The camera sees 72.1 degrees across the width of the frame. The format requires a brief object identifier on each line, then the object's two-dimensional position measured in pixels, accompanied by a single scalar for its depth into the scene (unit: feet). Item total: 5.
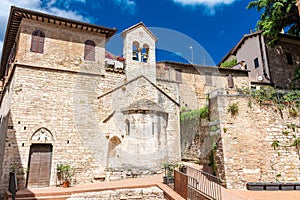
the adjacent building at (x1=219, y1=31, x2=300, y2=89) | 66.85
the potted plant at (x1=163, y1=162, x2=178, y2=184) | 30.78
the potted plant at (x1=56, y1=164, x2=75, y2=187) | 34.68
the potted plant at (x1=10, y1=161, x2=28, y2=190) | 31.78
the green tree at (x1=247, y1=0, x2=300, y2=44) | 53.87
